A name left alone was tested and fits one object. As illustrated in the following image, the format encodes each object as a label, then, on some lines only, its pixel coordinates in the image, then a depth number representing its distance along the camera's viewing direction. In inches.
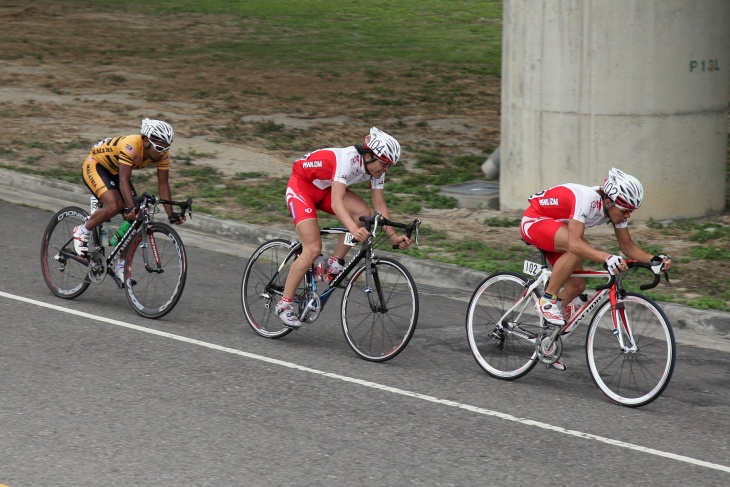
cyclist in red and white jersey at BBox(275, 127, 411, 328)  658.2
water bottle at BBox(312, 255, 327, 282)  698.8
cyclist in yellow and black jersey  735.1
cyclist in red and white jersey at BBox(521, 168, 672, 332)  592.7
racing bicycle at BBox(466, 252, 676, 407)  587.8
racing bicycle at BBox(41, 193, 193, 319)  738.8
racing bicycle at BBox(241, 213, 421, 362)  660.7
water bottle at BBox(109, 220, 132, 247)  765.3
